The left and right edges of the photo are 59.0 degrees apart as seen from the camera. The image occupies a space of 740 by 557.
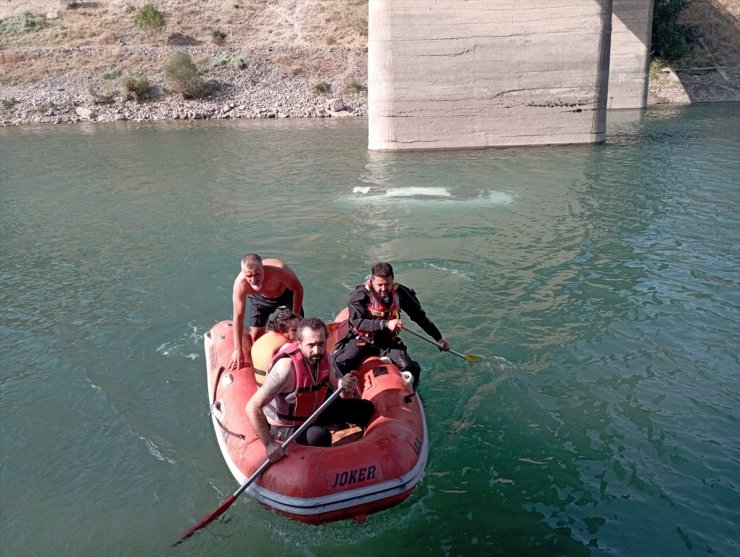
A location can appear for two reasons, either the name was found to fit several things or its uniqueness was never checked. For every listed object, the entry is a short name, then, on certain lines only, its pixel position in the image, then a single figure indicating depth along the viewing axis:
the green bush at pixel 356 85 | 35.56
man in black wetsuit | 6.34
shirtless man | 6.54
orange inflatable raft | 4.81
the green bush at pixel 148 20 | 39.91
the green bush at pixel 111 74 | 36.09
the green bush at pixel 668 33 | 37.50
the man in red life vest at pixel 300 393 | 4.73
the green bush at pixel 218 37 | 39.69
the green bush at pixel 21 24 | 40.22
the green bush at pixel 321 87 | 35.00
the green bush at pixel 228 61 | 37.06
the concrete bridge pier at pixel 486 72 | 21.45
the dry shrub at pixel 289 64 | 36.88
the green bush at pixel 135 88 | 34.06
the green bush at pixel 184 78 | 33.88
